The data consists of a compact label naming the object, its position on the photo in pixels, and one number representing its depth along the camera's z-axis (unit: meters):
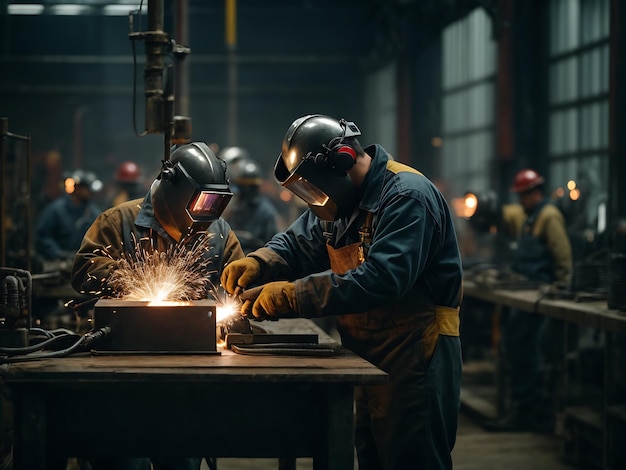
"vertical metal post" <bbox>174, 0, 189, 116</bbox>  7.83
